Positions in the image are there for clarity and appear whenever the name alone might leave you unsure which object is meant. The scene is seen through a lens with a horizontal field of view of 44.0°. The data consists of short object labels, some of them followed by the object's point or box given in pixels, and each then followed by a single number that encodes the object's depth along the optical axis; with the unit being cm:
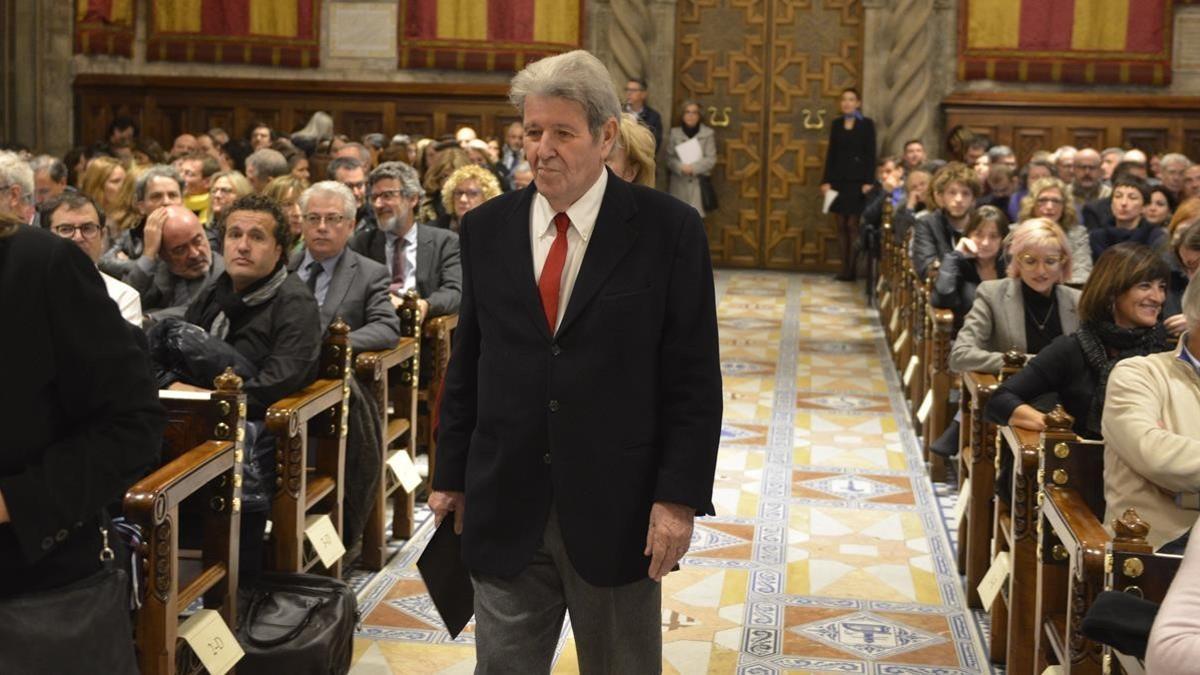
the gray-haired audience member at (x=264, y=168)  1038
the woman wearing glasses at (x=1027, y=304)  617
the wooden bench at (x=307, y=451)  475
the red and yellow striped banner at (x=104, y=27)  1597
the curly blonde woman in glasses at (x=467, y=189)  808
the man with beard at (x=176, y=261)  589
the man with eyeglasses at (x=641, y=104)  1557
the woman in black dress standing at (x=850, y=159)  1562
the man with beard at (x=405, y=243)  706
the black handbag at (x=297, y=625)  422
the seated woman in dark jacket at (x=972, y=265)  733
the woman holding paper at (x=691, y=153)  1611
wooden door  1642
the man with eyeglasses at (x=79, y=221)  512
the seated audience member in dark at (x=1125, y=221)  905
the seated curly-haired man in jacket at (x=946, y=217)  893
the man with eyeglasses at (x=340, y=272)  598
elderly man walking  279
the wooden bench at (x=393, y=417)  571
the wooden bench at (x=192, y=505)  352
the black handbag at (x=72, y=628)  249
